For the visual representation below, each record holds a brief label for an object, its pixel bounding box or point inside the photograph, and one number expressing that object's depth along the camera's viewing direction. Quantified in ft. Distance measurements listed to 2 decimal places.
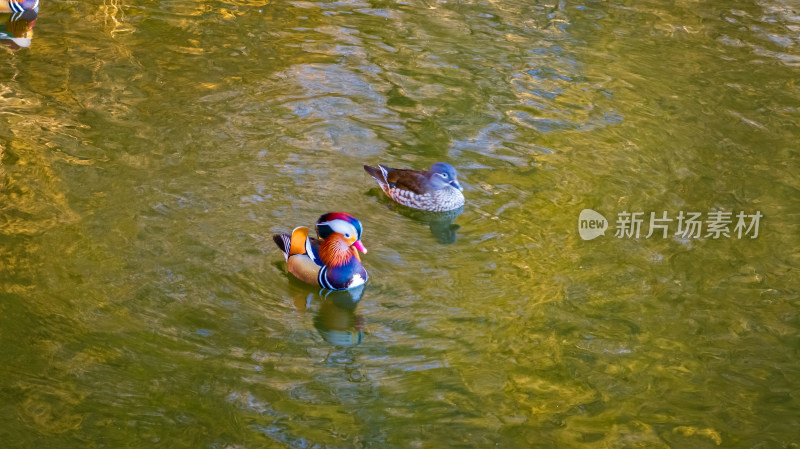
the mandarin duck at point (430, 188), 27.91
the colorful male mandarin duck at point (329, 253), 23.70
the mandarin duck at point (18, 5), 40.88
